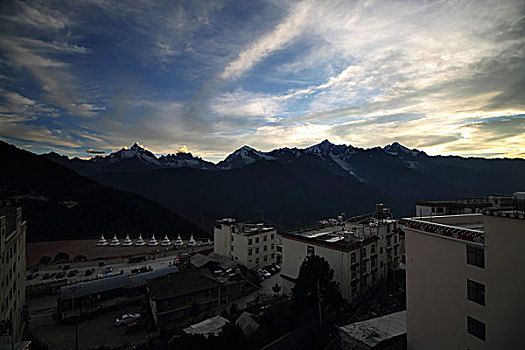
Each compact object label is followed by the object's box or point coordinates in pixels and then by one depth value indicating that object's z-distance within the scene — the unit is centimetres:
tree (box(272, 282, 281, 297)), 2596
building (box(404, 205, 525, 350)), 911
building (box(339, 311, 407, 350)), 1331
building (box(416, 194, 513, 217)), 2892
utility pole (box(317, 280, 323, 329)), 1713
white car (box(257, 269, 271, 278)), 3200
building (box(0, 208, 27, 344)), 1627
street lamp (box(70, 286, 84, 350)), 2350
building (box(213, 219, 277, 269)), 3362
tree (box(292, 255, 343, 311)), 1798
